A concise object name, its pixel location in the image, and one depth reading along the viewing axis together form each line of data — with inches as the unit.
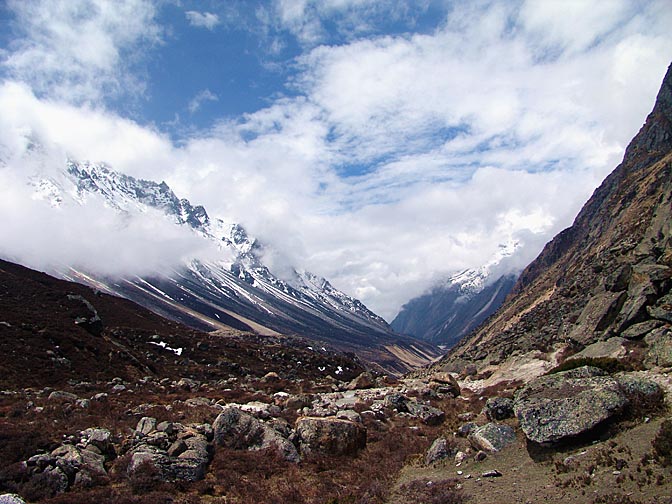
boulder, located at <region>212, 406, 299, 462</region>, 887.1
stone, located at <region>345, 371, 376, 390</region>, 2251.5
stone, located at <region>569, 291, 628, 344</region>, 1575.7
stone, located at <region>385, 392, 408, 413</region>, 1322.6
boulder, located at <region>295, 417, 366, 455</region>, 895.1
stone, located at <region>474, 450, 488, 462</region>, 747.5
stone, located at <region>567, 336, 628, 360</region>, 1159.7
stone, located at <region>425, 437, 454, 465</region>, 812.0
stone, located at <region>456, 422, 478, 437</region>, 889.0
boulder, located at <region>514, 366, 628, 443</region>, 675.4
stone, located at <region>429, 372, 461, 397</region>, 1678.2
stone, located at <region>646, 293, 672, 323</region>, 1170.5
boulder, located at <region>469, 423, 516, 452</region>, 767.7
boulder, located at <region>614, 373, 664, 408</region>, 695.7
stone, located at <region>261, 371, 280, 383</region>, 2415.6
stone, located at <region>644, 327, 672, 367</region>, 869.2
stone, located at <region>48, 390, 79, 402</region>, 1188.5
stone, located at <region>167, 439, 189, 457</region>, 791.7
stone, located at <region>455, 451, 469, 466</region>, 766.5
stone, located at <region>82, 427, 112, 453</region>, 801.6
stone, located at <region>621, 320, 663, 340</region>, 1178.0
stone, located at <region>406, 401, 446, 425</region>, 1154.7
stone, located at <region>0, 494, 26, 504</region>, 559.7
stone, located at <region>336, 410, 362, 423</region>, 1122.0
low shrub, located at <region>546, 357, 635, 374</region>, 900.0
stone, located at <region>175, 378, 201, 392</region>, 1845.5
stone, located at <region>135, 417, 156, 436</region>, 877.8
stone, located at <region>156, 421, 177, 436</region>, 867.5
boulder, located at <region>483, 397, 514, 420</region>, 939.3
